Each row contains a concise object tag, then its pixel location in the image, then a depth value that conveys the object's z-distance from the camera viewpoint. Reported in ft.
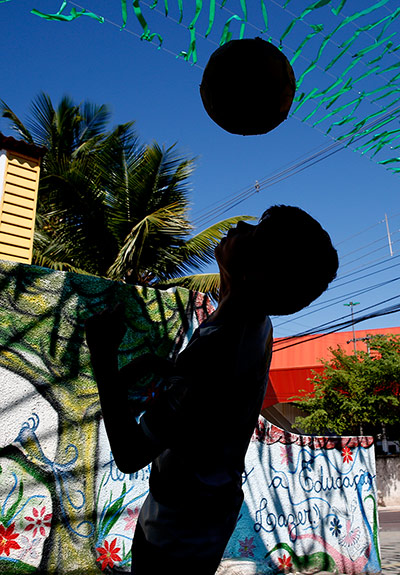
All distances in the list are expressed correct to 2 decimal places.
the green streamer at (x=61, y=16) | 9.42
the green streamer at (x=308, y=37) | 11.51
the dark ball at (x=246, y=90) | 7.02
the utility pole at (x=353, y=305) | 77.47
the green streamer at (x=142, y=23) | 9.87
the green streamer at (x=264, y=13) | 10.59
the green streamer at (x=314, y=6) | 10.23
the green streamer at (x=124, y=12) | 9.87
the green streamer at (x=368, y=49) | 12.01
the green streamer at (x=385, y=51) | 12.96
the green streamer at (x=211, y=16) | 10.27
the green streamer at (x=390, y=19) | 11.64
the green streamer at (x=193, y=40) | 10.31
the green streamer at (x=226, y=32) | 10.73
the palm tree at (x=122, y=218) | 29.07
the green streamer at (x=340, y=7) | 10.76
